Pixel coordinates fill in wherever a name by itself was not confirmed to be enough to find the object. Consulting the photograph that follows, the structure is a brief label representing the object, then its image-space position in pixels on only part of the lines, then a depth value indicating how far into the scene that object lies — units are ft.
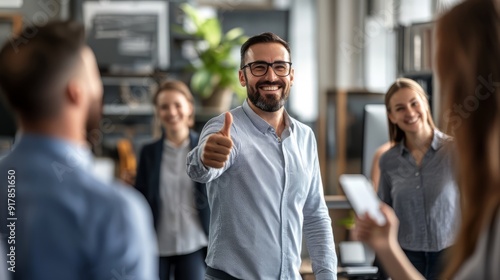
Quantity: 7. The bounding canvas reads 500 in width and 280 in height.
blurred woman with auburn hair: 3.95
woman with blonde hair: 9.73
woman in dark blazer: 11.61
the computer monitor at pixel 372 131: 13.15
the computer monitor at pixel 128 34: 24.11
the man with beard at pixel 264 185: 7.85
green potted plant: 23.07
